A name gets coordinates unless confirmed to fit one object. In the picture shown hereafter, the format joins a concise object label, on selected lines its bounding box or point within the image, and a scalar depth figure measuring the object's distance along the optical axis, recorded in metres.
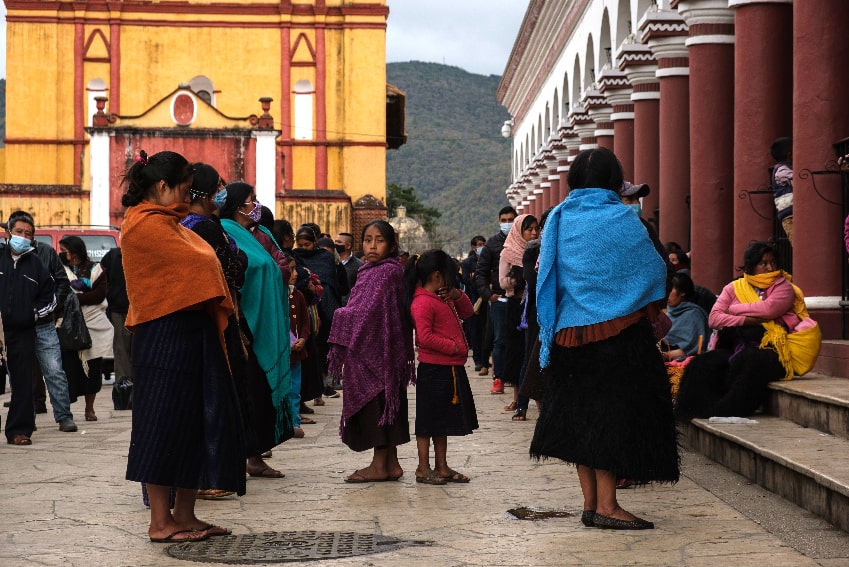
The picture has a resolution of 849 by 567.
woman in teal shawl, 8.48
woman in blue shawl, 6.76
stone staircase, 6.99
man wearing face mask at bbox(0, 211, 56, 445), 10.93
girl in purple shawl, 8.61
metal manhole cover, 6.16
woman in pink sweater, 9.91
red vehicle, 21.55
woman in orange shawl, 6.51
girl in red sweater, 8.54
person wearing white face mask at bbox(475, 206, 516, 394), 14.41
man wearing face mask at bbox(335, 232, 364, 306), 16.56
